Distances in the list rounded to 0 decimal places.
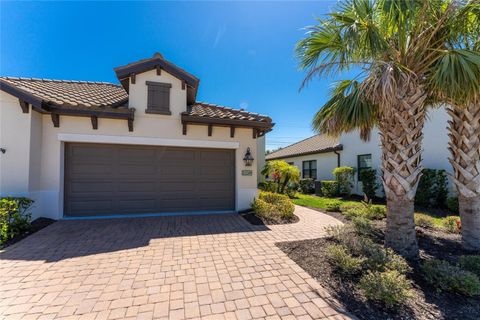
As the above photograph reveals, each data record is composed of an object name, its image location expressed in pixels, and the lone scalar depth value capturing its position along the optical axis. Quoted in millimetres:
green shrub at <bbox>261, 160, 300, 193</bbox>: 10703
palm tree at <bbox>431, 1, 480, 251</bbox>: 3555
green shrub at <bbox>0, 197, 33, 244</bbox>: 4828
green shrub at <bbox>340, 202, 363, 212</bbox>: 8242
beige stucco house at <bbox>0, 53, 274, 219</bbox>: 6152
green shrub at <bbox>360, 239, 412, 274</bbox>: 3510
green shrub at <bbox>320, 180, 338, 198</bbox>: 13672
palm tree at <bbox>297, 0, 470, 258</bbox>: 3854
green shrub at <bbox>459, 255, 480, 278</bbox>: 3607
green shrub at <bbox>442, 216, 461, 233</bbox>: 6059
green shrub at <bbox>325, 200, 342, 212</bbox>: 8986
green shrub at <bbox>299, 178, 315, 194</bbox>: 16422
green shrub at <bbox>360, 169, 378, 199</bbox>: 11922
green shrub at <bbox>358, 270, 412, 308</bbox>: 2771
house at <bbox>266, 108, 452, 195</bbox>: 10016
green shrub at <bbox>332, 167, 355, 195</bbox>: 13461
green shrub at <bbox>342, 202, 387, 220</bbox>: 7225
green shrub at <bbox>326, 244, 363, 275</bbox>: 3561
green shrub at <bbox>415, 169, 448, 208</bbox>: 9367
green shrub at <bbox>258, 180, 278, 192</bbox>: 12094
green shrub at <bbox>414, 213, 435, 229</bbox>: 6402
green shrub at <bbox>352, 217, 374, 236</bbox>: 5527
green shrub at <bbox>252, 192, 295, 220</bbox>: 7184
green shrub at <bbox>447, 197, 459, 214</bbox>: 8510
